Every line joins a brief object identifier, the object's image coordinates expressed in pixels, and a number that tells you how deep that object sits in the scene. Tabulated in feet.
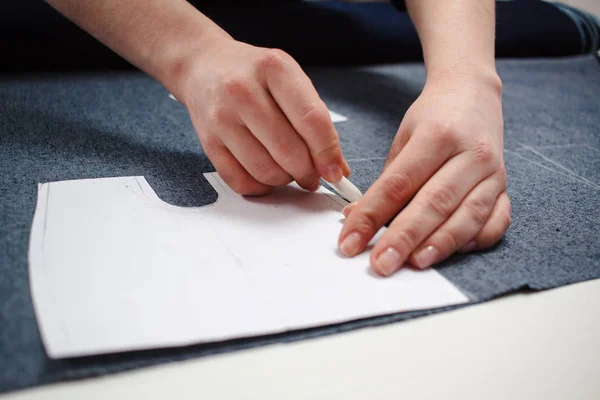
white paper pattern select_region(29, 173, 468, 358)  1.10
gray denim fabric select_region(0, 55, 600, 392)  1.14
